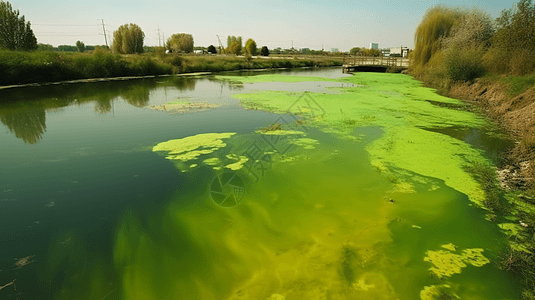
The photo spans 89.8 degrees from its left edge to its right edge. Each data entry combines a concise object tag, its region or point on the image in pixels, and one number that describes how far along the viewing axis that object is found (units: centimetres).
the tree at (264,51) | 5525
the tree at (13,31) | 2386
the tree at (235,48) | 5688
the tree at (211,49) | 6188
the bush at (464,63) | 1284
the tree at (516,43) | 999
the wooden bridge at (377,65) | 2929
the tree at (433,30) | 1914
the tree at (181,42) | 5706
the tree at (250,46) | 5456
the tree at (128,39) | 4041
